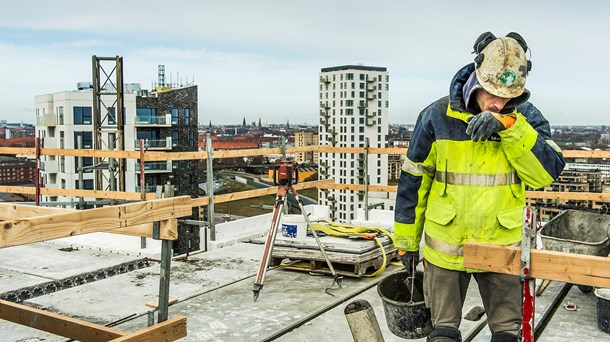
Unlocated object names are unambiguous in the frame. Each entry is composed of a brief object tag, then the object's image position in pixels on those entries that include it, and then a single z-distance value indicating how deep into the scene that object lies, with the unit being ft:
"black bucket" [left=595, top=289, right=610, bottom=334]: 13.71
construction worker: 8.83
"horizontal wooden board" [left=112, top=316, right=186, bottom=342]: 10.88
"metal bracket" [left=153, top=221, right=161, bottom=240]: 11.96
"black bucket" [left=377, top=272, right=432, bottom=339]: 10.93
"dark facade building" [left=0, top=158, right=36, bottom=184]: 88.77
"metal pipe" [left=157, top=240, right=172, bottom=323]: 12.01
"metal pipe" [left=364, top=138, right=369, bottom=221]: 27.66
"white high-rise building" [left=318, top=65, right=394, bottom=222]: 242.99
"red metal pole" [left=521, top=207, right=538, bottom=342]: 7.64
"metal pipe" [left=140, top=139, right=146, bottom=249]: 22.72
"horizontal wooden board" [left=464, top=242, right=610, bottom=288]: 7.44
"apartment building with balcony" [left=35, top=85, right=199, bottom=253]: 127.65
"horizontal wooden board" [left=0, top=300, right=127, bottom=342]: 11.85
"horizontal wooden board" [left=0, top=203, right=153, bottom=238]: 11.35
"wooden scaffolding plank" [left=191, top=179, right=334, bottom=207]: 23.00
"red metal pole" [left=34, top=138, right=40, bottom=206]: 26.12
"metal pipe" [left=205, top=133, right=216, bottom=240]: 23.20
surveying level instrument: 17.29
